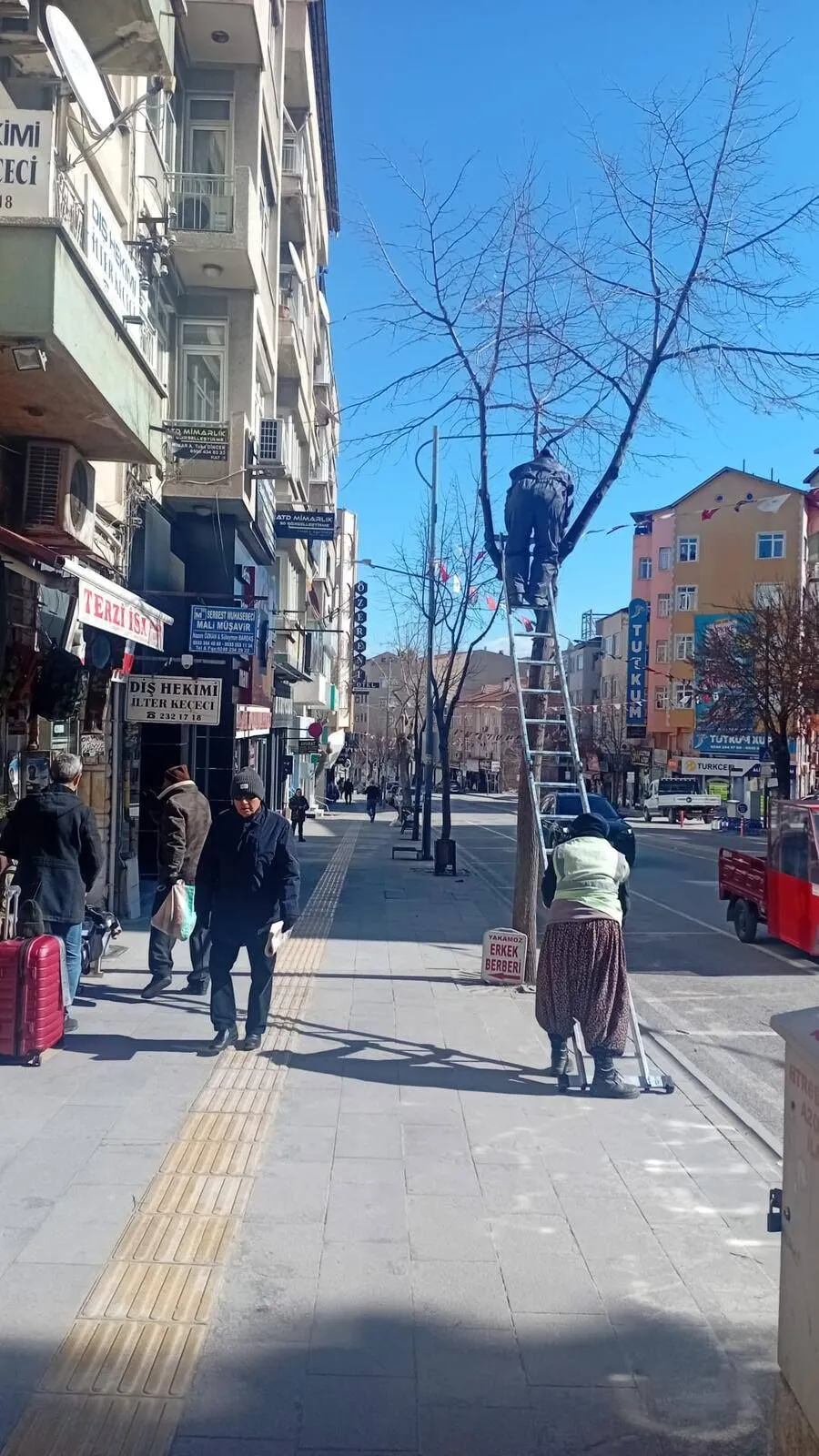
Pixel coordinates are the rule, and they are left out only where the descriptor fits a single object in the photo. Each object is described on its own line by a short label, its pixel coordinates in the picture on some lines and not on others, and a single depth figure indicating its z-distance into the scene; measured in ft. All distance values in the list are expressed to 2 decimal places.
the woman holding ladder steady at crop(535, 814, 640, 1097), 20.84
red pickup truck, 38.60
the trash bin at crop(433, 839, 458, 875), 68.08
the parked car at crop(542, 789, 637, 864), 57.01
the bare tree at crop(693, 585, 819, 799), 111.55
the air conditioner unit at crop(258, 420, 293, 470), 62.80
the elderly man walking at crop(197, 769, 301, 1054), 22.53
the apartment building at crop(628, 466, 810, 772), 181.27
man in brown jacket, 27.94
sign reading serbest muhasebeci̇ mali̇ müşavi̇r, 49.70
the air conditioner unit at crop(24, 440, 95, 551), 29.58
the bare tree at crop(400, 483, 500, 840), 72.02
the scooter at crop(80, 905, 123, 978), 28.96
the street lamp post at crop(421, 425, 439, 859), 71.20
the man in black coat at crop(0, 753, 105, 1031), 22.72
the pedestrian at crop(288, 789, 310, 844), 92.68
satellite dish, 23.86
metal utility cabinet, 8.27
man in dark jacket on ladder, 30.07
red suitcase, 20.65
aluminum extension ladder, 21.90
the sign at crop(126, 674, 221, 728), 43.06
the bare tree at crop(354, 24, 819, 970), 31.53
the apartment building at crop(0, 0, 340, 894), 24.20
